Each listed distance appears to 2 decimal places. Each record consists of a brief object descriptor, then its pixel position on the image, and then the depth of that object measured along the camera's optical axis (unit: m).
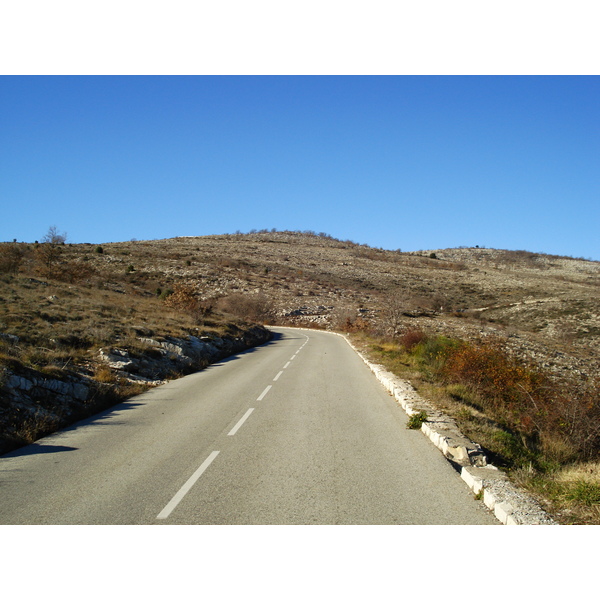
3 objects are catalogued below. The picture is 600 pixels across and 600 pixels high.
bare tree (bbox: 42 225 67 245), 42.53
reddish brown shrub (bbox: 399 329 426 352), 22.20
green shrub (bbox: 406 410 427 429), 8.52
